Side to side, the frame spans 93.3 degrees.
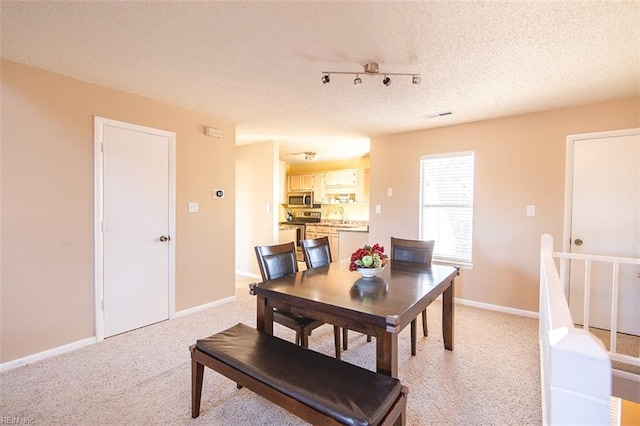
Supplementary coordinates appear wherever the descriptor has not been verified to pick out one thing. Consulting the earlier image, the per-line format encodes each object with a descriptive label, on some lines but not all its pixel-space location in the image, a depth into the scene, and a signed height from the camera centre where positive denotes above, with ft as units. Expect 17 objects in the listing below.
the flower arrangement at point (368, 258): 7.08 -1.20
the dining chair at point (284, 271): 7.18 -1.69
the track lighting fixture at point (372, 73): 7.40 +3.40
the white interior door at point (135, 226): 9.22 -0.70
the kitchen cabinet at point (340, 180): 21.15 +1.99
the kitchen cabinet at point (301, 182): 23.38 +1.93
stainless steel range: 21.82 -1.07
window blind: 12.77 +0.20
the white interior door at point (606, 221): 9.57 -0.34
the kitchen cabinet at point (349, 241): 16.40 -1.88
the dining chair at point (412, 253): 9.34 -1.46
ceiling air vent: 11.06 +3.53
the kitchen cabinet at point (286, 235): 19.84 -1.88
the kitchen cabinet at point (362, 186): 20.66 +1.49
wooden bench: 4.03 -2.62
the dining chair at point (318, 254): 8.91 -1.47
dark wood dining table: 4.95 -1.72
